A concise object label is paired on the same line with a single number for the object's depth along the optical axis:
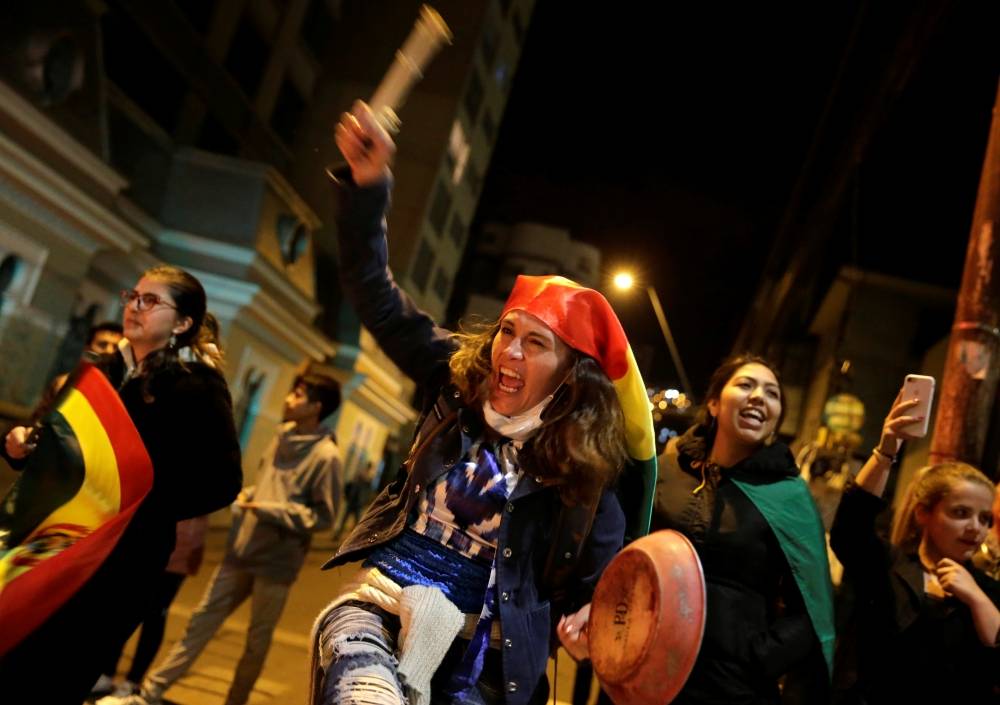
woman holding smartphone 3.27
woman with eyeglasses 2.81
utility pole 4.56
